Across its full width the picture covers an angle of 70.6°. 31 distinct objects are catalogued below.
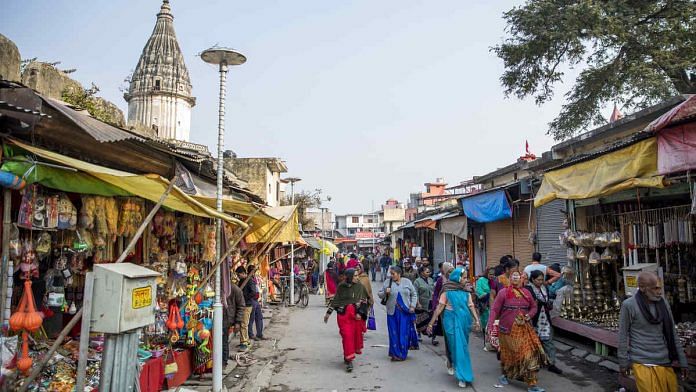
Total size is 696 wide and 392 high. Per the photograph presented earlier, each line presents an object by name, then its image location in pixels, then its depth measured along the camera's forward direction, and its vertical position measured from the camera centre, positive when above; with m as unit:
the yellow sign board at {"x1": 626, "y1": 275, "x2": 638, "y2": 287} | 6.59 -0.43
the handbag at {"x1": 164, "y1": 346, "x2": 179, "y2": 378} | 6.33 -1.49
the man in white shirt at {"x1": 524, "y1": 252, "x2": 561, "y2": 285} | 9.25 -0.38
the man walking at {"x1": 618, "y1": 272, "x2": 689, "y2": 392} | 4.91 -0.92
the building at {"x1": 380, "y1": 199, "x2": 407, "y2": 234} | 73.25 +5.06
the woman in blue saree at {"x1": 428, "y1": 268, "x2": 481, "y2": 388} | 7.16 -1.10
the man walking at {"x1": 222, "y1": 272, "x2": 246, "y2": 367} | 8.45 -1.07
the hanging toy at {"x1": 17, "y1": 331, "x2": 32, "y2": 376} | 4.04 -0.89
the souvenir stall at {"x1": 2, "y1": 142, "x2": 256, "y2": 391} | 4.18 -0.11
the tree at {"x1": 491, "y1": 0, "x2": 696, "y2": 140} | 13.85 +6.18
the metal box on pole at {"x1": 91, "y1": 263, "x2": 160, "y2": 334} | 3.76 -0.37
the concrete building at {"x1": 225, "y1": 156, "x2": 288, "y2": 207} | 30.16 +4.98
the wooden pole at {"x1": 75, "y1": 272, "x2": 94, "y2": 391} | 3.71 -0.58
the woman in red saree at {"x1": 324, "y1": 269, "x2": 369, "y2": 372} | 8.35 -1.07
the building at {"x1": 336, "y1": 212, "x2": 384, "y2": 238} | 92.12 +5.32
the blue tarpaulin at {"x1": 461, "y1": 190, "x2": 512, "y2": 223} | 12.38 +1.15
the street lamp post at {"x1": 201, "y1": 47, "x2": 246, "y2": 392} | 6.47 +1.11
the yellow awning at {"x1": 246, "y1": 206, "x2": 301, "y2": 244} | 9.71 +0.50
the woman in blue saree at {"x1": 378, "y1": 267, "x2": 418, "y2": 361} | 9.00 -1.11
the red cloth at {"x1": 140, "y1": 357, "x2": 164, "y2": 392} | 5.62 -1.46
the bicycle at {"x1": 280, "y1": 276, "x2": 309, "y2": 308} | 18.47 -1.56
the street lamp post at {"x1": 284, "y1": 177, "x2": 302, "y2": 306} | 17.92 -1.27
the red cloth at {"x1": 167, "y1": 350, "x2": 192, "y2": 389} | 6.63 -1.66
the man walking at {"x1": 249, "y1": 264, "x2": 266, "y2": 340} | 11.07 -1.58
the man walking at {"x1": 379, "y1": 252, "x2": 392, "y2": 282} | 27.44 -0.66
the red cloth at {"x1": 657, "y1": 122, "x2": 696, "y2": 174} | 4.95 +1.04
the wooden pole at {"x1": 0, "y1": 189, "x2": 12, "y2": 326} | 4.01 +0.01
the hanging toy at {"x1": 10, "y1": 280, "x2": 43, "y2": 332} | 4.02 -0.52
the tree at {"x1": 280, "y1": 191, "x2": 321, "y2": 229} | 36.91 +3.66
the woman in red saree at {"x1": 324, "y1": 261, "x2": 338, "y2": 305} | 17.08 -1.10
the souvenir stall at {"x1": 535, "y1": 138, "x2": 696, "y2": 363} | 6.41 +0.17
